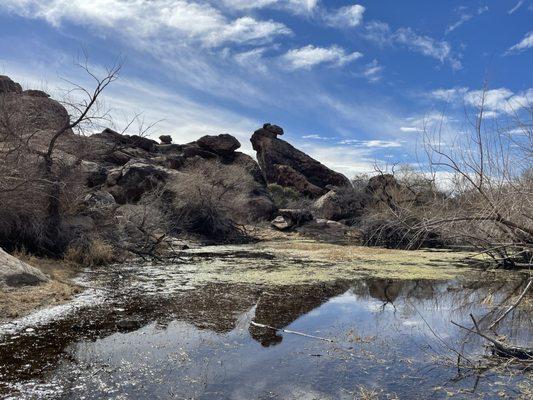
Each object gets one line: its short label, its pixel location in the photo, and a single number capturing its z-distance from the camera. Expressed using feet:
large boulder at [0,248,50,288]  32.65
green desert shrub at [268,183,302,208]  171.65
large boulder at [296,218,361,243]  114.29
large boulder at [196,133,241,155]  160.97
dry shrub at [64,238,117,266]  50.66
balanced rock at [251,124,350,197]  189.06
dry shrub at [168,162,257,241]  95.81
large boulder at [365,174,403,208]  102.73
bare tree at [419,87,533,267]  20.53
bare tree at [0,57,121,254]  49.16
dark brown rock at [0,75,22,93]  90.52
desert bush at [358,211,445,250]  94.73
